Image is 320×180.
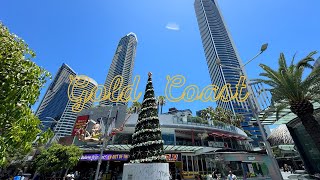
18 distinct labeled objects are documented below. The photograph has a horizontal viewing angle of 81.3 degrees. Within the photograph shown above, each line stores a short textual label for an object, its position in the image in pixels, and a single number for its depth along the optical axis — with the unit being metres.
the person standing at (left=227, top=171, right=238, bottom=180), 20.26
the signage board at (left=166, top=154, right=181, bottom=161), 31.81
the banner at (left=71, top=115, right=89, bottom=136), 35.08
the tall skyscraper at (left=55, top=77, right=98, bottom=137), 107.90
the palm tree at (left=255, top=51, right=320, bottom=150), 13.96
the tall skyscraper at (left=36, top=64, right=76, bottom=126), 134.38
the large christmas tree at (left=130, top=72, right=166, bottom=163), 12.36
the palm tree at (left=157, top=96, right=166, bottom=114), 58.32
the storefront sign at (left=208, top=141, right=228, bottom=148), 38.78
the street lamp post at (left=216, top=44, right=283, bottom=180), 11.31
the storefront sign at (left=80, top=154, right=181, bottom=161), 30.21
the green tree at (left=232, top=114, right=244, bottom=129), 58.59
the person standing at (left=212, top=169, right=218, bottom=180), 27.84
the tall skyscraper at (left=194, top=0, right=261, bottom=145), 157.75
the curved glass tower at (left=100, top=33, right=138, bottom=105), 183.25
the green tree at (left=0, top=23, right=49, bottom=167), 4.73
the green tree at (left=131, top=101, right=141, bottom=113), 52.60
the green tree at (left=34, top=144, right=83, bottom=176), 23.28
